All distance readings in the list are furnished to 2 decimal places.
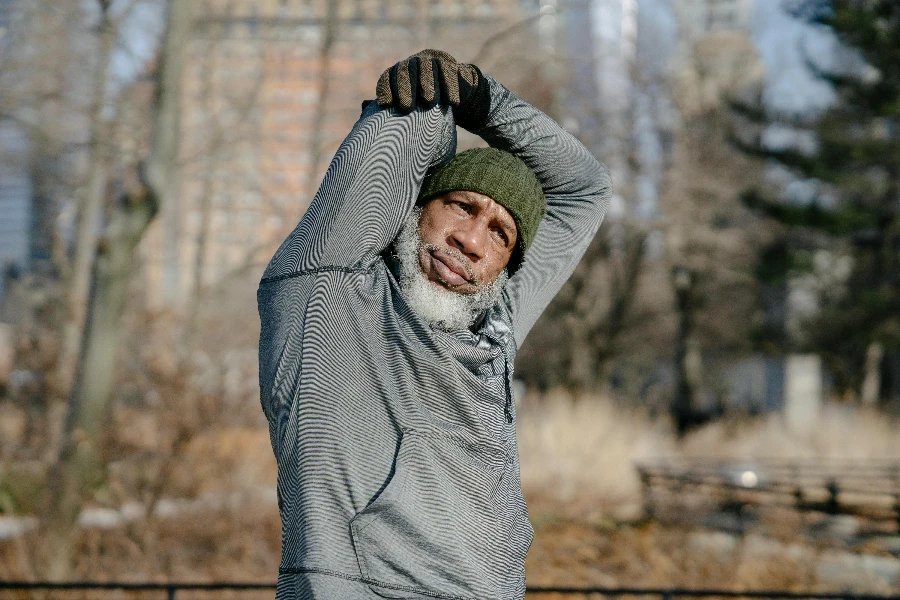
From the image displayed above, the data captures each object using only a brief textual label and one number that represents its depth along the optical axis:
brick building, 11.21
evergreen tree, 17.19
